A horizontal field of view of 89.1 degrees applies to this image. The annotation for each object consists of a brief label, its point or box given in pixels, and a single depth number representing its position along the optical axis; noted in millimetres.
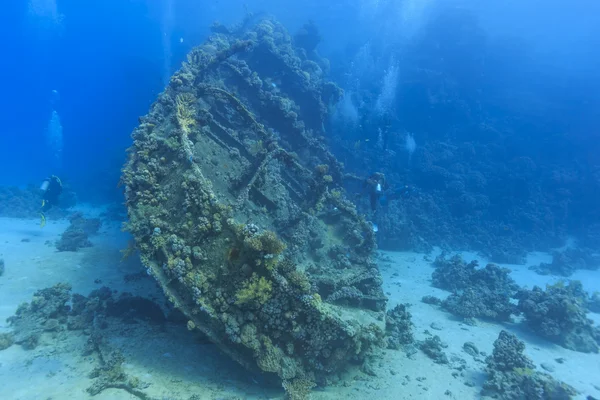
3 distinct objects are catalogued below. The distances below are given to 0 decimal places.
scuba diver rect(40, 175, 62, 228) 12477
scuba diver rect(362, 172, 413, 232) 15243
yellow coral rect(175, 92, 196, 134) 9422
